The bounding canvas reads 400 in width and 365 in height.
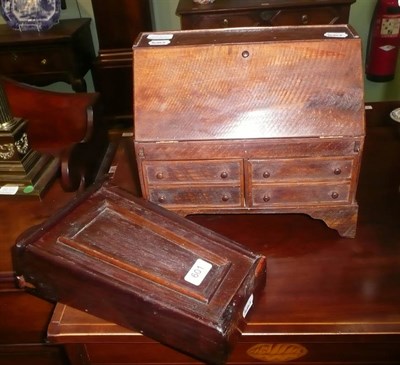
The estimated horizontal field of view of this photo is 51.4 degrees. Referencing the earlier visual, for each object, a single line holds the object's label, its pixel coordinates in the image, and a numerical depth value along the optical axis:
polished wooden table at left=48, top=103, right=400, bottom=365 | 0.78
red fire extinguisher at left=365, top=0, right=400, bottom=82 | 2.43
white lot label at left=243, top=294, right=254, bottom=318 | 0.77
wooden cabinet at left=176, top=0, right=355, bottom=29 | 2.24
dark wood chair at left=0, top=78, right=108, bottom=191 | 1.75
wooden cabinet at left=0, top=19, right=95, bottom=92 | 2.30
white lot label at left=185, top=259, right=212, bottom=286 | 0.76
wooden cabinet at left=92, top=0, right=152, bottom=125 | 2.33
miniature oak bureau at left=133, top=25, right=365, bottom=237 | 0.86
